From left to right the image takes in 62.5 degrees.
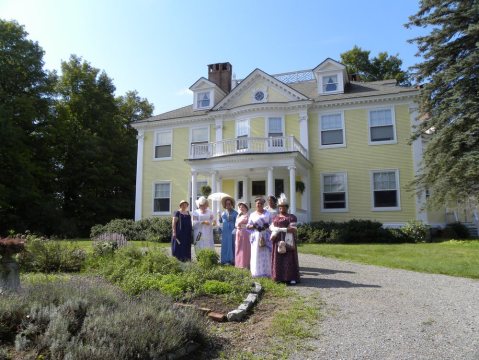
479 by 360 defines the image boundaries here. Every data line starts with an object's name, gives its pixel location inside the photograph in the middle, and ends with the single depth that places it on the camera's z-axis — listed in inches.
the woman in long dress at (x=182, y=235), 376.5
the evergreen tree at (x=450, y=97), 549.3
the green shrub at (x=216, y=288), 254.4
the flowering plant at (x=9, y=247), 227.9
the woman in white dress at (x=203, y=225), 396.8
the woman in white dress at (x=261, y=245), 323.3
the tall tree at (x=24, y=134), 904.9
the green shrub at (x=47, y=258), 341.1
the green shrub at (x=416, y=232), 684.7
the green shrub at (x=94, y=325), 139.2
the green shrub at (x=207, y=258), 312.2
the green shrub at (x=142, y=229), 696.4
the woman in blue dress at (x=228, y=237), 397.7
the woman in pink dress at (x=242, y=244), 361.6
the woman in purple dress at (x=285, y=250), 303.7
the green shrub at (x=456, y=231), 743.7
